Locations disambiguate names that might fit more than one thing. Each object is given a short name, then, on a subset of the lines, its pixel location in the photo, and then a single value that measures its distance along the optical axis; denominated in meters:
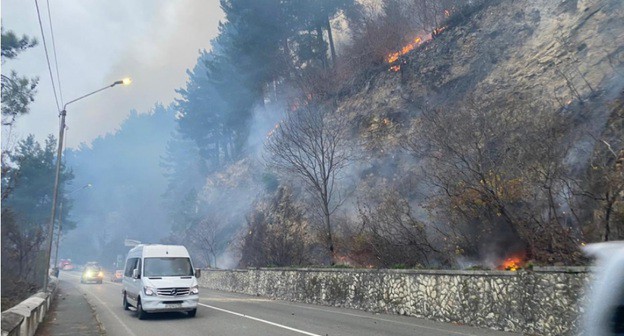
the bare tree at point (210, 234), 46.91
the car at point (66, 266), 94.19
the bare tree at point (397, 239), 19.08
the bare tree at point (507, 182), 14.51
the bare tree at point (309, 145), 25.16
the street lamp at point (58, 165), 19.90
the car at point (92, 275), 48.47
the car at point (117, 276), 54.96
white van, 14.55
